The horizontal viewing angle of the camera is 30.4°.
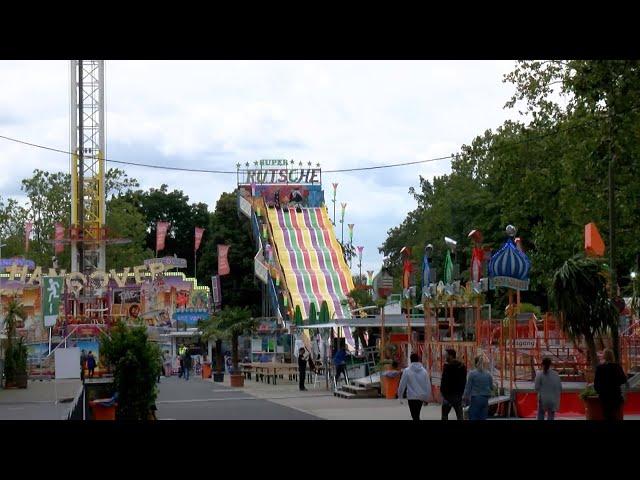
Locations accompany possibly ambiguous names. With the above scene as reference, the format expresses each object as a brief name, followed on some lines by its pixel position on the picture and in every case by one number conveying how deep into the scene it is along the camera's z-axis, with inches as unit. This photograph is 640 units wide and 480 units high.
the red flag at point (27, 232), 3053.6
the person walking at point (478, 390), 738.8
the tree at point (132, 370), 785.6
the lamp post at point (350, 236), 2995.1
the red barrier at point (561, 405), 938.7
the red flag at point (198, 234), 3507.4
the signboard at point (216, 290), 2881.4
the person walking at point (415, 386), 759.7
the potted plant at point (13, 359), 1723.7
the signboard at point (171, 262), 2886.3
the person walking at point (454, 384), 776.3
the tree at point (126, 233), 3176.7
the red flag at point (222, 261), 3080.7
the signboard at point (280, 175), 3038.9
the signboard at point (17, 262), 2844.5
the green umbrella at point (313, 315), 1946.4
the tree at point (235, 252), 3521.2
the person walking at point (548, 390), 753.0
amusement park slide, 2454.5
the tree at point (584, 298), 896.9
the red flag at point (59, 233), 2861.2
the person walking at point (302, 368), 1537.9
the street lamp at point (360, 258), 2689.5
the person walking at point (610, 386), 686.5
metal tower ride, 2865.2
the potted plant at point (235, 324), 1779.0
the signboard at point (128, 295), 2819.9
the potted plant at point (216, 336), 1836.9
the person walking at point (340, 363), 1467.8
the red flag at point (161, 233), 3400.6
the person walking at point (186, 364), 2087.0
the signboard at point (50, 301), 1252.8
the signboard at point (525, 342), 1132.6
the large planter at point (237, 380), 1692.9
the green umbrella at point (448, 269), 1263.5
